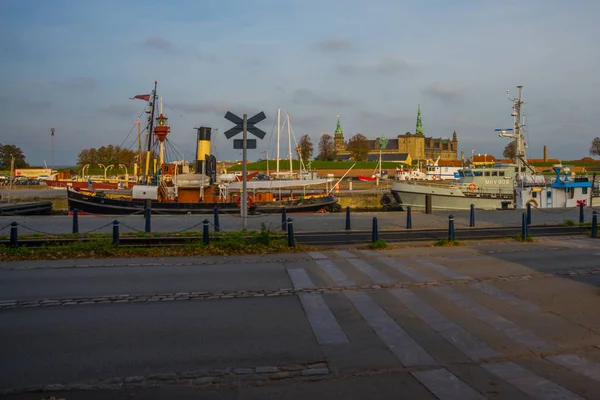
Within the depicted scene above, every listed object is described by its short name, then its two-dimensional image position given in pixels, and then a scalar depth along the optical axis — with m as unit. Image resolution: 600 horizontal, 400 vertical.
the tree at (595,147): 108.38
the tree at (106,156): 109.81
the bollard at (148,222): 20.29
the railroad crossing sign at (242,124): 17.80
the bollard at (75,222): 19.83
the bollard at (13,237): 15.18
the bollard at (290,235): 15.90
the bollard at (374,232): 16.70
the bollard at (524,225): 18.17
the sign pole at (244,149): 17.63
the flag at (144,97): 43.28
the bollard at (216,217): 22.91
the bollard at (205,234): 16.02
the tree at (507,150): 112.92
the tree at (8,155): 112.75
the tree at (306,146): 110.50
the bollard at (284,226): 21.27
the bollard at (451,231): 17.20
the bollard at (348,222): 21.05
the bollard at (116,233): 15.80
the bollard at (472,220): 22.56
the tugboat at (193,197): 33.81
